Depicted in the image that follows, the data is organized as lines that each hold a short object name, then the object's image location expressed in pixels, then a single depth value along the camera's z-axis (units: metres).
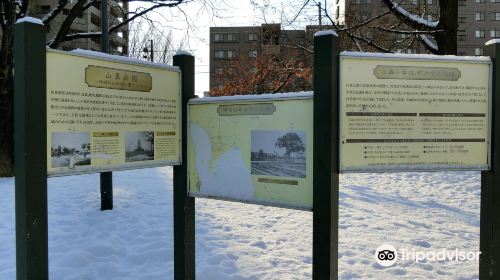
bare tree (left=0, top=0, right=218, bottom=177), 9.58
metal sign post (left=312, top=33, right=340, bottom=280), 2.84
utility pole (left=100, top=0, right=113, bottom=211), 6.43
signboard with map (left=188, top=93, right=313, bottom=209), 3.05
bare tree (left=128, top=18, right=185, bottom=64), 25.19
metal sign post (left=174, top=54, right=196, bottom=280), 3.63
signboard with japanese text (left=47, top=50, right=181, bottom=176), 2.84
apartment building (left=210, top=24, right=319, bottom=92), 80.37
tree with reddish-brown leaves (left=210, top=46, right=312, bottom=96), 26.06
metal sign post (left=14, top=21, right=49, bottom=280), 2.65
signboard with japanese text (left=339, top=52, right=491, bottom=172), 2.90
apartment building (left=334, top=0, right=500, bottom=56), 63.00
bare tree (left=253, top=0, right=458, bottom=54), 9.76
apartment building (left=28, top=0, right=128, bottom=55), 44.33
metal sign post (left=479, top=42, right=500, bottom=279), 3.11
